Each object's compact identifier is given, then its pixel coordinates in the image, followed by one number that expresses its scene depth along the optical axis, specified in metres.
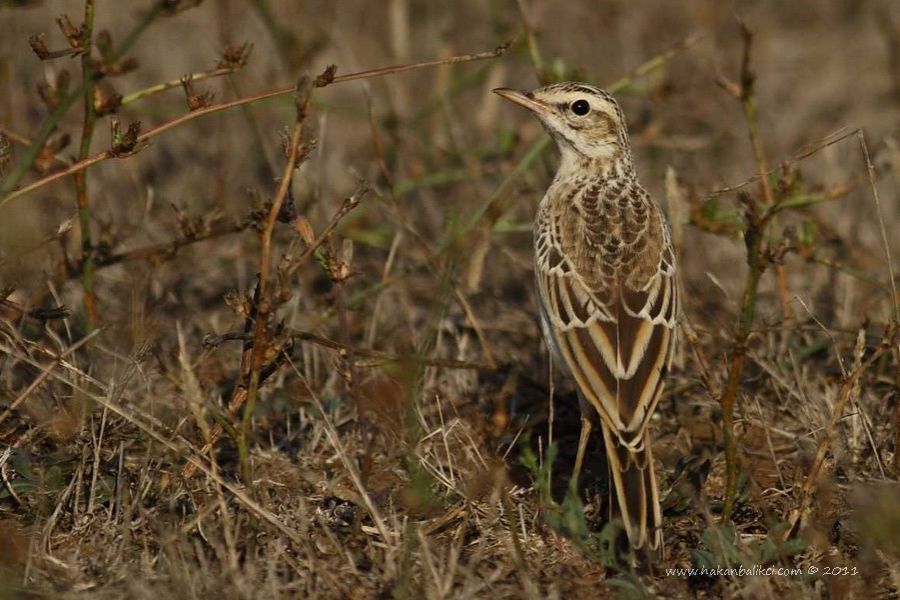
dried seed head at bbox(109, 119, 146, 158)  9.16
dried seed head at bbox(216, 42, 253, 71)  9.62
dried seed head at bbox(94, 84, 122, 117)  9.75
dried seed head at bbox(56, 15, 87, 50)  9.34
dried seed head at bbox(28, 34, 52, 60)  9.26
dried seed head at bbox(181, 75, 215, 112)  9.19
